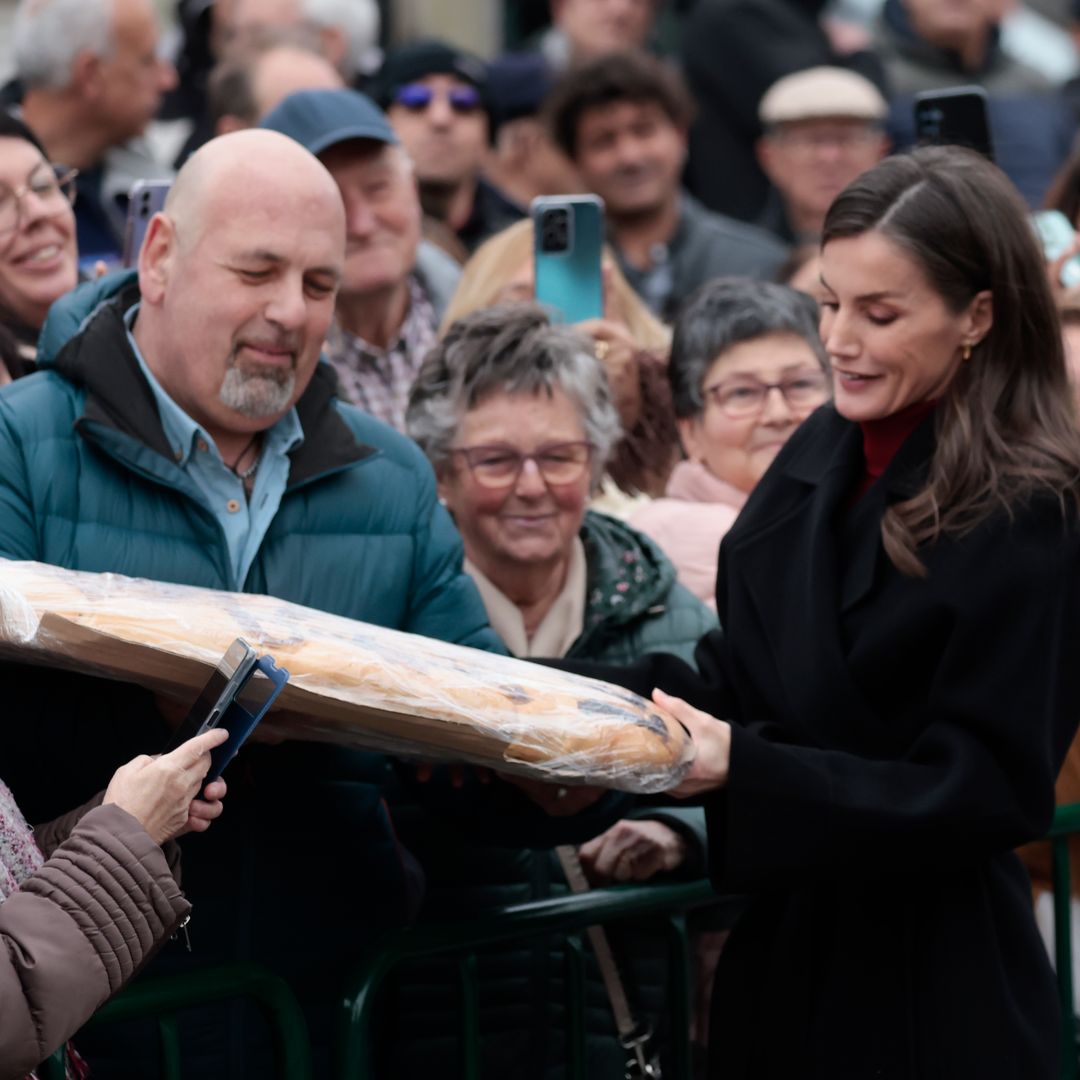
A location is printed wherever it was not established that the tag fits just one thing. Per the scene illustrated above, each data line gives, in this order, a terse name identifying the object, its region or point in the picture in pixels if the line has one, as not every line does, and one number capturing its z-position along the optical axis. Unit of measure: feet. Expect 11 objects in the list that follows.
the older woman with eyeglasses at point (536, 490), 26.89
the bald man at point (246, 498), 21.15
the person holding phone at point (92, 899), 15.99
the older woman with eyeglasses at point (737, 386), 31.22
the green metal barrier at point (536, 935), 21.47
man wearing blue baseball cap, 32.71
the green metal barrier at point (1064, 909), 27.07
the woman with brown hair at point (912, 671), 20.68
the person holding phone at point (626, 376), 33.68
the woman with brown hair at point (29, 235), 29.40
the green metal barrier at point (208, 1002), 19.44
